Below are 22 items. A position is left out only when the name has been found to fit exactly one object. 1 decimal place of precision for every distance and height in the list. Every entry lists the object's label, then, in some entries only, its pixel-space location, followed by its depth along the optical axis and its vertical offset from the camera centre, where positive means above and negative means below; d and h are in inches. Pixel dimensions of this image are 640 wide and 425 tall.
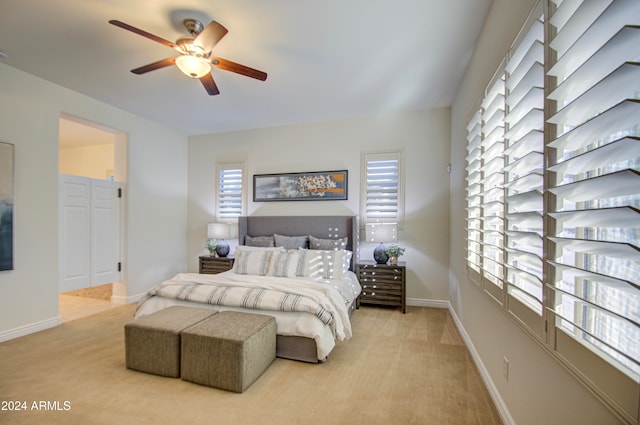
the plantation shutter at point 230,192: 208.4 +11.4
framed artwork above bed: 185.6 +14.9
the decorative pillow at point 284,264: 145.9 -29.2
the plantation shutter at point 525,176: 54.6 +7.2
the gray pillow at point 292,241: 175.7 -20.7
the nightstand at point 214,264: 188.7 -38.1
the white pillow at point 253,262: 151.6 -29.3
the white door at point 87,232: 146.7 -14.7
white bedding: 101.7 -36.6
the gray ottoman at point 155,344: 91.4 -45.0
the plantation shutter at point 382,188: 176.2 +13.4
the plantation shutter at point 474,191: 96.7 +7.3
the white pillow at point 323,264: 144.6 -28.6
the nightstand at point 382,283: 159.8 -42.2
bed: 103.0 -33.5
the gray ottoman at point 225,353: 84.4 -44.7
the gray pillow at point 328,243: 169.0 -20.9
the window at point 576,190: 32.3 +3.2
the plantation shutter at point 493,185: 77.1 +7.7
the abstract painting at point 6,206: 118.6 -0.6
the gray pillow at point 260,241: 183.6 -21.6
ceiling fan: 88.1 +50.2
